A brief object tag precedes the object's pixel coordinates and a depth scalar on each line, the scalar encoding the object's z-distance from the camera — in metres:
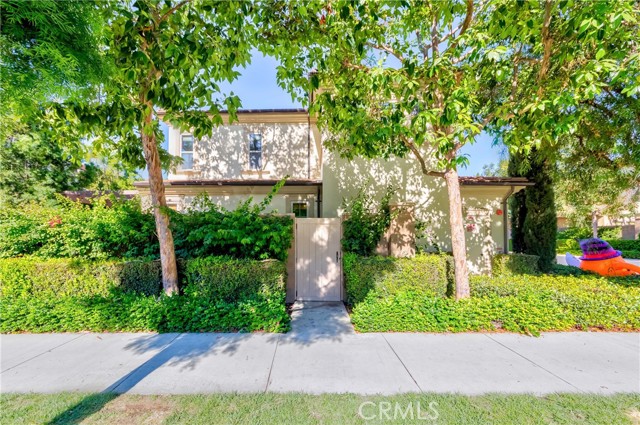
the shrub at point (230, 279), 5.44
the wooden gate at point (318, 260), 7.13
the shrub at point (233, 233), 5.61
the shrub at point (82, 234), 5.79
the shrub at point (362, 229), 6.74
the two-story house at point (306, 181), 8.33
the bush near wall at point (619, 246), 18.09
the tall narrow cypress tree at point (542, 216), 10.41
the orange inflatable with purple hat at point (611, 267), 9.26
